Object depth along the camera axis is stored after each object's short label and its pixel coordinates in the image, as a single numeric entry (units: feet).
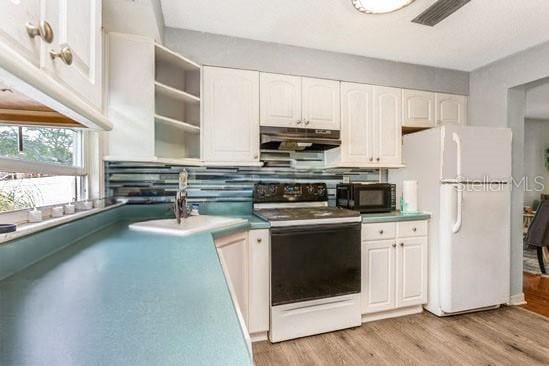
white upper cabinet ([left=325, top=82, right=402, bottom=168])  8.38
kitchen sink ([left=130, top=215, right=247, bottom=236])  4.99
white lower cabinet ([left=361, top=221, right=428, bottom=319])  7.60
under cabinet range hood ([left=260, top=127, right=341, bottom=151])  7.24
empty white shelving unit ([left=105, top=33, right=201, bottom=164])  5.82
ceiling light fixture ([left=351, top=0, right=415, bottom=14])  5.47
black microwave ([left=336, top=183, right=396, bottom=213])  8.21
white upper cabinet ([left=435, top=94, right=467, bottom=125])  9.41
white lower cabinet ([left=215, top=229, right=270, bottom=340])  6.32
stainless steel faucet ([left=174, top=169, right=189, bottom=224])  5.77
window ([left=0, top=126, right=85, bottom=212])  3.33
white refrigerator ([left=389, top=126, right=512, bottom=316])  7.71
